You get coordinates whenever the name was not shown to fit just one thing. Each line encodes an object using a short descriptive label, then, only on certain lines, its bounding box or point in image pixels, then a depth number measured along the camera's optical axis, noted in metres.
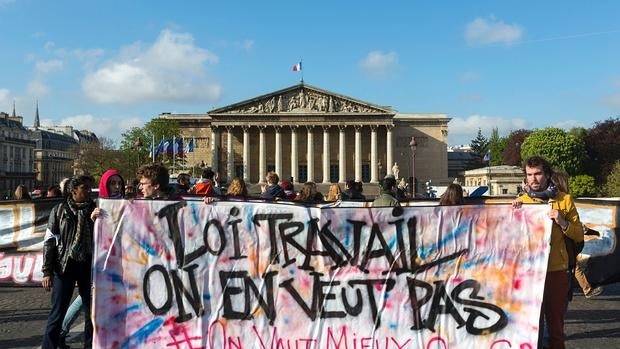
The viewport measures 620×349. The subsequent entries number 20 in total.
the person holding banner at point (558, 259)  5.37
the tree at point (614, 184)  55.19
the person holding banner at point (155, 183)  6.03
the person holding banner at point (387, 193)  7.21
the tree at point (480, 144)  128.00
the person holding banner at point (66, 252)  6.04
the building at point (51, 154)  129.50
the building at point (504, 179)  79.06
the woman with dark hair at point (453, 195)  7.22
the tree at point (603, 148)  77.44
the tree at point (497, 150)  114.94
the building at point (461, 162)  126.06
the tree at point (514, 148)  93.58
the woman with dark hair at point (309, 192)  10.86
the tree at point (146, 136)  74.12
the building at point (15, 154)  107.82
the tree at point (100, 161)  74.38
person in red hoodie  6.66
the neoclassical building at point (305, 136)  84.56
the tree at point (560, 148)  75.51
